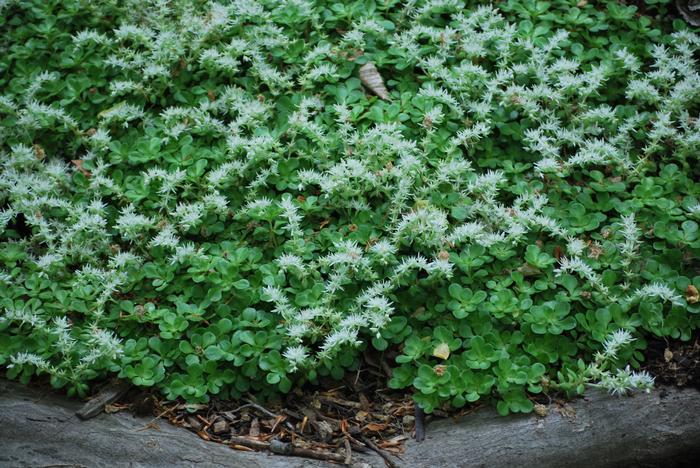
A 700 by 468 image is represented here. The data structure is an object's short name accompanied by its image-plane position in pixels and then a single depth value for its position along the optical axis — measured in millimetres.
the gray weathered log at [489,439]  2396
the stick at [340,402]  2703
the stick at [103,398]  2545
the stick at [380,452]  2438
